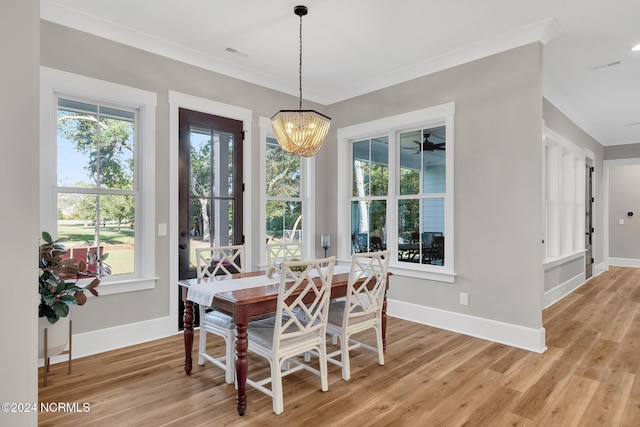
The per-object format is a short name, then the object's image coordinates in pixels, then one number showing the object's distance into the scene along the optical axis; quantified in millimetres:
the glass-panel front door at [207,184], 3855
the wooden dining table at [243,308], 2254
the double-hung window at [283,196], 4547
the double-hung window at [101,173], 3076
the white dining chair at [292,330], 2270
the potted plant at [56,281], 2598
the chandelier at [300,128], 2977
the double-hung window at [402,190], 4133
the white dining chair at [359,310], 2734
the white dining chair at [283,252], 3650
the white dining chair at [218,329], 2639
